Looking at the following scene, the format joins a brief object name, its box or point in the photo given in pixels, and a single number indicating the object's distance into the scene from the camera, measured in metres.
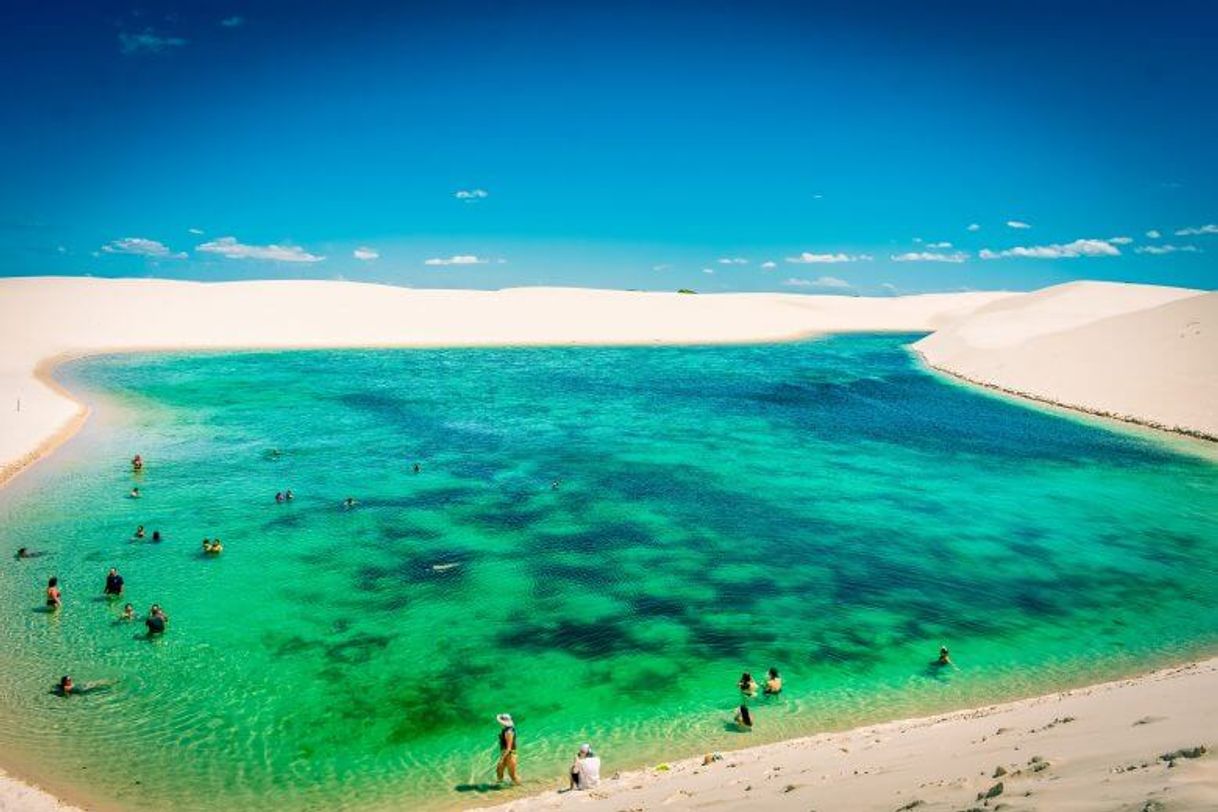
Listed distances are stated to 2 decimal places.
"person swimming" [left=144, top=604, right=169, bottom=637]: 21.12
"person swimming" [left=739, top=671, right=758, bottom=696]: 18.80
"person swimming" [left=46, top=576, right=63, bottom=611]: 22.05
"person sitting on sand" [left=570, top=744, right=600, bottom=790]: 14.52
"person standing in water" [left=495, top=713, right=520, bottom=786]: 15.41
